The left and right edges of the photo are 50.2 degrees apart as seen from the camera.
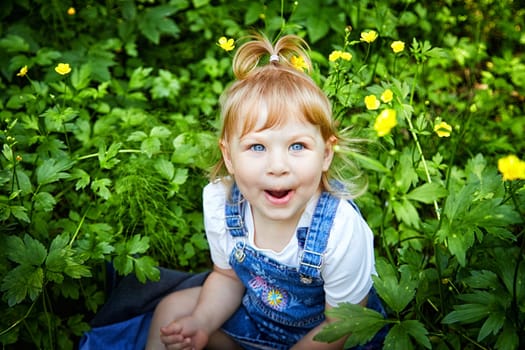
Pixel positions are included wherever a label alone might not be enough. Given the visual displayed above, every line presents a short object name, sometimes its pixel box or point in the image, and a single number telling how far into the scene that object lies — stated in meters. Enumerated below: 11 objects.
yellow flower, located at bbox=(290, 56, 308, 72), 1.57
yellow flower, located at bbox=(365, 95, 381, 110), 1.52
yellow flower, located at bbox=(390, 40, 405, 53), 1.62
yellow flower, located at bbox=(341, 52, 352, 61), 1.63
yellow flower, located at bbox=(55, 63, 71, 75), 1.67
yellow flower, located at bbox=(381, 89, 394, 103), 1.45
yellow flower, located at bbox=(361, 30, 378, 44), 1.60
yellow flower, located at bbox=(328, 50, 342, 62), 1.63
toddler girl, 1.38
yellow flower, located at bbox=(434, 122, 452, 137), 1.45
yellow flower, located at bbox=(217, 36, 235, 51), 1.59
